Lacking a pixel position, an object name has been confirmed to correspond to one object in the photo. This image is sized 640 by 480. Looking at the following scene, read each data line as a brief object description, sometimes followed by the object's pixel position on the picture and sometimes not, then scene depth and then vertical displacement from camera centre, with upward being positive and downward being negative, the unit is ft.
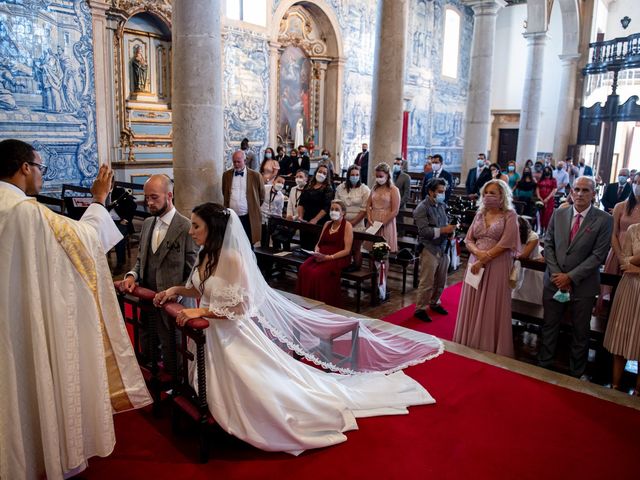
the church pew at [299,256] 21.26 -4.74
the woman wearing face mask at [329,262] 20.18 -4.40
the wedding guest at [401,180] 30.83 -1.60
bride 10.17 -4.36
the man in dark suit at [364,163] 43.64 -0.96
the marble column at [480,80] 45.80 +6.72
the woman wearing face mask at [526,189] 36.11 -2.24
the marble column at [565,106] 63.93 +6.46
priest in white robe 8.57 -3.35
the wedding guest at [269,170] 28.43 -1.16
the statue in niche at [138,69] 40.65 +6.00
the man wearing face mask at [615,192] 30.53 -1.94
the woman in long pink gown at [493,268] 16.21 -3.57
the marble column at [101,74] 35.76 +4.93
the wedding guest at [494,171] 36.73 -1.10
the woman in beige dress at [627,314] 14.19 -4.31
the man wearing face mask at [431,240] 19.86 -3.35
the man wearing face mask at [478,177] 37.32 -1.60
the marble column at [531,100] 52.54 +5.84
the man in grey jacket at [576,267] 14.98 -3.20
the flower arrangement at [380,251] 20.77 -3.94
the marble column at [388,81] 28.43 +4.01
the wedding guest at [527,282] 19.62 -4.81
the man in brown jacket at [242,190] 23.75 -1.91
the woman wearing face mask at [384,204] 23.73 -2.39
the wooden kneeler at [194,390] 9.96 -5.06
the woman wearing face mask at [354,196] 25.23 -2.21
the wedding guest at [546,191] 37.29 -2.42
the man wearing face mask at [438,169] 35.40 -1.03
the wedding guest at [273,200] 26.32 -2.64
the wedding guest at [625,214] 18.10 -1.92
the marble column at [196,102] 20.90 +1.85
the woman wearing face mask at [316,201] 24.64 -2.41
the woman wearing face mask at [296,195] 26.06 -2.34
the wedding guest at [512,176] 40.52 -1.55
